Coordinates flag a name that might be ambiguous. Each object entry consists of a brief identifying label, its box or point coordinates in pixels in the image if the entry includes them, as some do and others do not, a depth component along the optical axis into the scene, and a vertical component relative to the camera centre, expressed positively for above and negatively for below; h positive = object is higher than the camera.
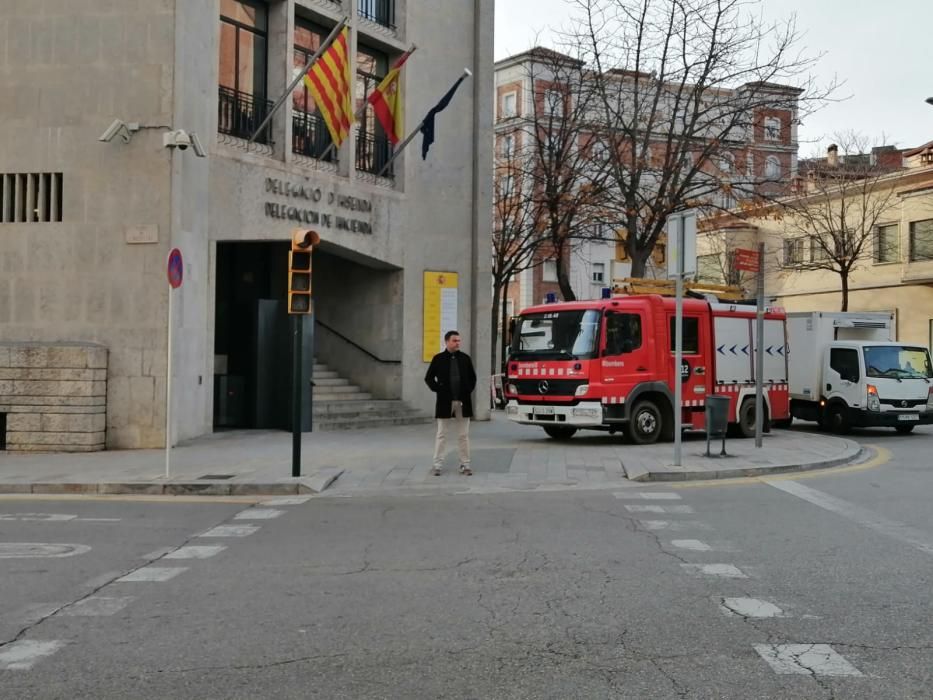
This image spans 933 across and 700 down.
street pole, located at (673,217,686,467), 12.98 +0.46
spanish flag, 19.34 +5.40
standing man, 12.74 -0.28
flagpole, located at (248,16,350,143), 17.06 +5.21
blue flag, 20.31 +5.25
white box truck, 20.88 -0.08
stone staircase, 19.80 -0.83
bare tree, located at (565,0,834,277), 24.19 +6.53
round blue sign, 12.04 +1.25
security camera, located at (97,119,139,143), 15.19 +3.77
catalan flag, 17.55 +5.19
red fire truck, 16.34 +0.12
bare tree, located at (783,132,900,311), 38.00 +6.56
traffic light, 11.84 +1.21
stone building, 15.54 +3.17
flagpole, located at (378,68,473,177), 20.75 +4.82
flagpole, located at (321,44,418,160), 19.42 +5.68
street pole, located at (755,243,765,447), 15.76 +0.10
